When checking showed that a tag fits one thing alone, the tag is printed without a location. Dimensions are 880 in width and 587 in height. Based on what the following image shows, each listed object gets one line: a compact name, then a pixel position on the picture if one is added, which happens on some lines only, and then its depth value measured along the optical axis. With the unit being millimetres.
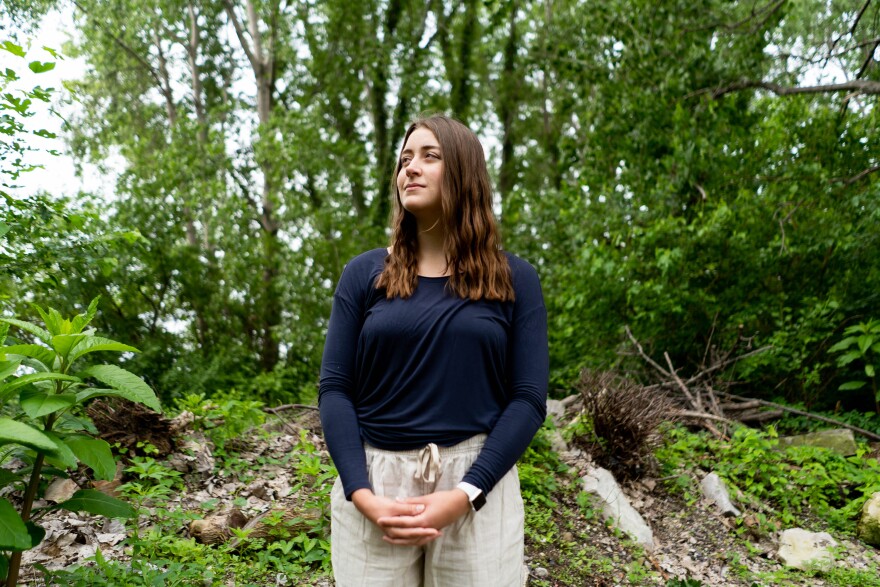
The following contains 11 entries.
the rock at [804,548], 4477
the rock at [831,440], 6168
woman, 1865
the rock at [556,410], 6395
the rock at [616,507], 4566
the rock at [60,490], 3818
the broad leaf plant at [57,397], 2139
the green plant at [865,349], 6673
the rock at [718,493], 5035
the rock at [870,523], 4875
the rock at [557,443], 5423
